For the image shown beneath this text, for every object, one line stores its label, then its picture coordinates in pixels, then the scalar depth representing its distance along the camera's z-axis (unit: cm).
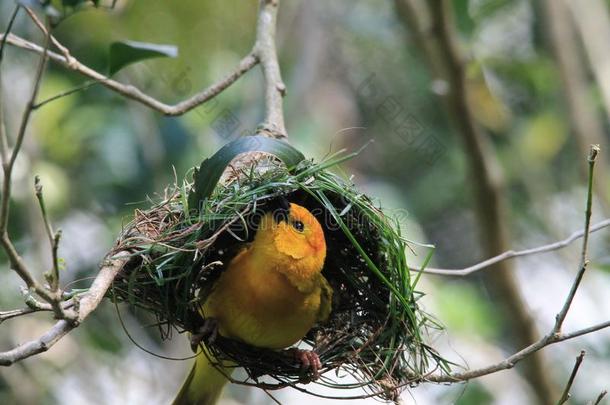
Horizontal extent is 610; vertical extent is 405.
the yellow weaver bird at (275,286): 590
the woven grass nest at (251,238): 560
